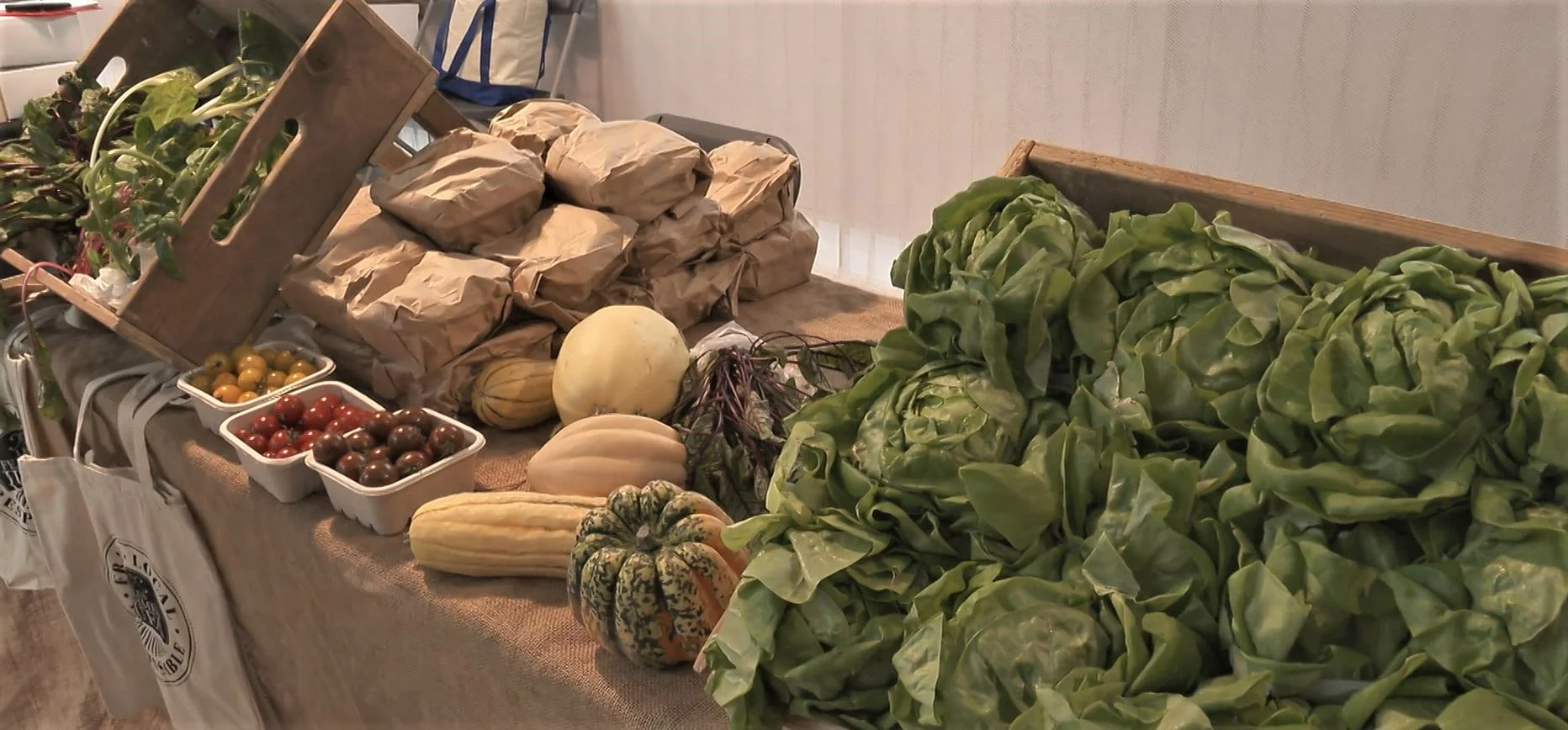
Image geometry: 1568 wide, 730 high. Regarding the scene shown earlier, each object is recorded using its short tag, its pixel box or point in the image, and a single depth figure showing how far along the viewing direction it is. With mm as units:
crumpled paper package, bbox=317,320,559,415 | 1509
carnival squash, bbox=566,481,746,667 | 992
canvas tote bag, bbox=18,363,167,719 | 1748
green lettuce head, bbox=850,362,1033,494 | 800
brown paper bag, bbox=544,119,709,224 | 1643
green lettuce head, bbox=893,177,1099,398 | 822
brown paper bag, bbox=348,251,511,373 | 1458
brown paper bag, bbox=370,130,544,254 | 1576
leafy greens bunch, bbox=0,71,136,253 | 1853
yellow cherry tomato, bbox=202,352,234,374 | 1541
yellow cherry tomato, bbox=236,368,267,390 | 1508
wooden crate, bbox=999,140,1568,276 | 797
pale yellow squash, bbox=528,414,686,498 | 1256
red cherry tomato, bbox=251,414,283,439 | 1371
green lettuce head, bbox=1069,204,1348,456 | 743
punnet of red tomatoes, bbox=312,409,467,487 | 1259
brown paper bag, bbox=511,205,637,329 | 1555
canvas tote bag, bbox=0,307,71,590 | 1784
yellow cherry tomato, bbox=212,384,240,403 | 1485
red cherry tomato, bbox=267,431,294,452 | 1338
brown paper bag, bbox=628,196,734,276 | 1686
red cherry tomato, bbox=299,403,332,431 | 1384
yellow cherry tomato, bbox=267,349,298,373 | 1553
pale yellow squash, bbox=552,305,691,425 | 1394
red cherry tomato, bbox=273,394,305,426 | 1396
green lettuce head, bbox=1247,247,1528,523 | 647
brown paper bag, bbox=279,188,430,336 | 1525
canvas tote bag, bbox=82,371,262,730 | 1556
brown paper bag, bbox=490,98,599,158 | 1777
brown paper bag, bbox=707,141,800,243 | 1803
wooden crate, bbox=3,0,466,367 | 1506
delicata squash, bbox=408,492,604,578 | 1164
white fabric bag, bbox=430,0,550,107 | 3754
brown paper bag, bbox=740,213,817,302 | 1854
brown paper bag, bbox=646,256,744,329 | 1694
